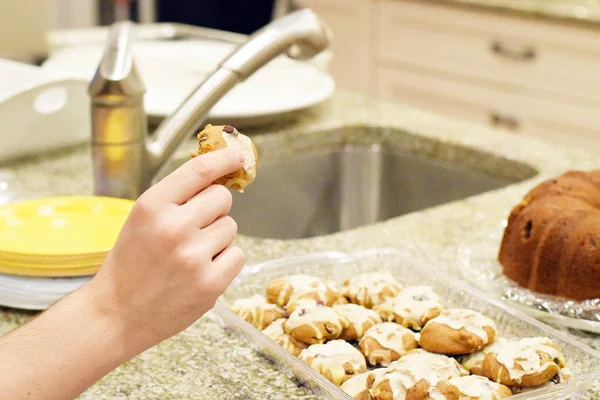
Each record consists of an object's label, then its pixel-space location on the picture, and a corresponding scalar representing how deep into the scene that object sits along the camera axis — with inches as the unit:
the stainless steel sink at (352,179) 66.1
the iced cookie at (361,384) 36.7
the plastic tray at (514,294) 42.8
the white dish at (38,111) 58.8
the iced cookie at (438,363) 37.2
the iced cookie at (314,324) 39.7
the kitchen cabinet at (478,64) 114.0
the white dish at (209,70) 67.3
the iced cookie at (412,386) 35.6
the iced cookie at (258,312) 41.6
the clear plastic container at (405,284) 37.4
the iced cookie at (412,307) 41.0
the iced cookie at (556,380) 37.5
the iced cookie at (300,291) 42.1
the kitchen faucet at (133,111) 50.5
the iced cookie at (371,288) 42.9
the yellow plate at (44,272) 43.8
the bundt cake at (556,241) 43.6
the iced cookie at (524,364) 37.3
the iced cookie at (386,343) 39.1
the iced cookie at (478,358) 38.6
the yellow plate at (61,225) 44.4
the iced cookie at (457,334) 39.0
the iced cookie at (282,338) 39.8
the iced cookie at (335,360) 37.9
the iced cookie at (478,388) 36.2
